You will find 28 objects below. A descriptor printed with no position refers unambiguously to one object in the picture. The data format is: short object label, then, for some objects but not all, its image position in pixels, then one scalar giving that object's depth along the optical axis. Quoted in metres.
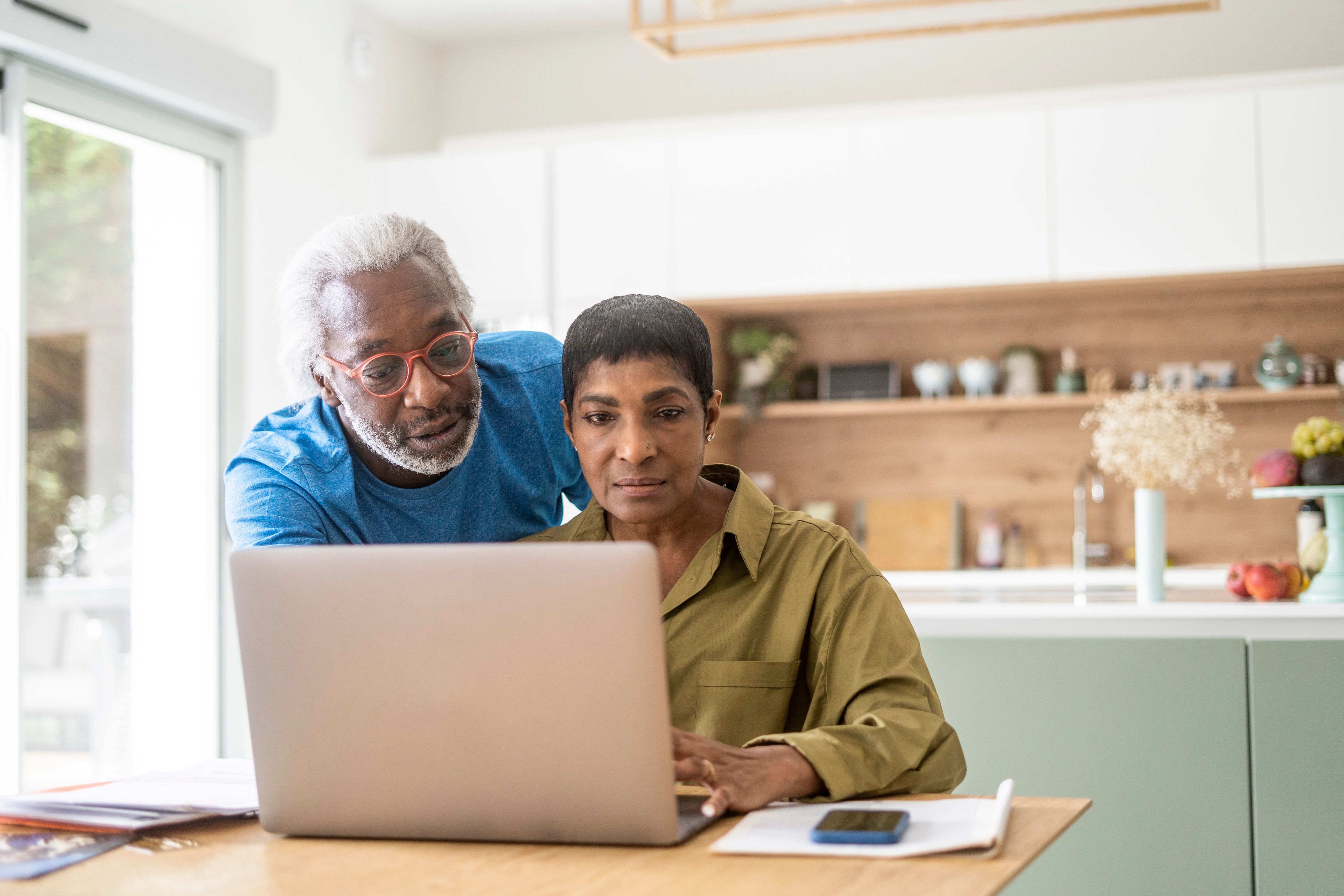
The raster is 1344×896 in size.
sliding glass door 3.23
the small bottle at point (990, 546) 4.45
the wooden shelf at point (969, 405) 4.12
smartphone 1.03
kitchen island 2.71
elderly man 1.67
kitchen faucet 4.39
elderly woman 1.34
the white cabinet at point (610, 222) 4.39
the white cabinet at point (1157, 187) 3.92
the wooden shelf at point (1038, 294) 4.07
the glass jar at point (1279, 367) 4.09
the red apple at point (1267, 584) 2.88
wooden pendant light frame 2.56
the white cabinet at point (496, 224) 4.48
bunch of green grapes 2.84
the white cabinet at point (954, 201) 4.07
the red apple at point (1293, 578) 2.91
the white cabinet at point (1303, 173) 3.87
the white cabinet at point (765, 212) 4.24
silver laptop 0.99
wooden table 0.94
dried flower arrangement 3.00
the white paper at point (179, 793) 1.19
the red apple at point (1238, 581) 2.92
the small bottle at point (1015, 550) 4.47
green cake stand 2.82
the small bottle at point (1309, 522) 4.02
